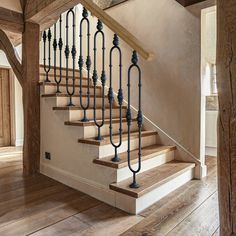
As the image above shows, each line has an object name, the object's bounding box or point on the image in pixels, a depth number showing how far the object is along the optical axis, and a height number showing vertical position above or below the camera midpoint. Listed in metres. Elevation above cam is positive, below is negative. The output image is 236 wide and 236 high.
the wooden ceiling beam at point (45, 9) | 2.38 +1.17
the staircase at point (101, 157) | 1.90 -0.44
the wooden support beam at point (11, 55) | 2.79 +0.75
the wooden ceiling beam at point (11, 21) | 2.55 +1.09
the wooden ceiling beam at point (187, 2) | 2.41 +1.20
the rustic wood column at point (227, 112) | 0.96 +0.00
